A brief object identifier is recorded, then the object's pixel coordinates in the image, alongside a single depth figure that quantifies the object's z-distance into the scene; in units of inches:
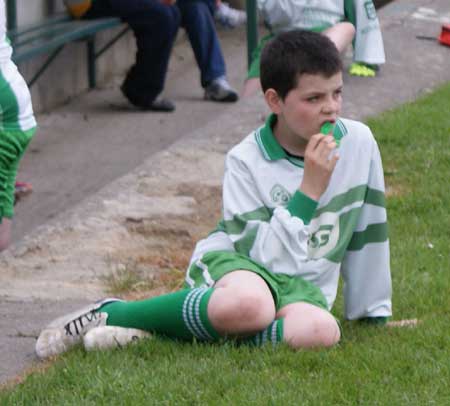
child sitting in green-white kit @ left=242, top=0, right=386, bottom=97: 576.4
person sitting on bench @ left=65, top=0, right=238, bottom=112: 705.0
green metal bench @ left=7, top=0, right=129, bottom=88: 635.5
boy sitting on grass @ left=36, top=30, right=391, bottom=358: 310.8
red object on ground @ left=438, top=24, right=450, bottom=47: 717.7
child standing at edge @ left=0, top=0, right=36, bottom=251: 370.6
